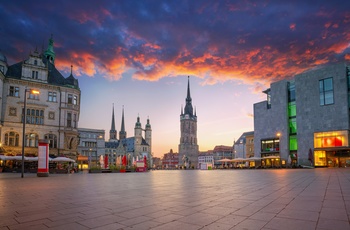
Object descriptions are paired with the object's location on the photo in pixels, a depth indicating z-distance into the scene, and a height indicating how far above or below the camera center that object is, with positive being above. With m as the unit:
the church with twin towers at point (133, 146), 173.98 -2.48
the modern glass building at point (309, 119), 56.09 +5.29
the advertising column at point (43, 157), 29.20 -1.55
